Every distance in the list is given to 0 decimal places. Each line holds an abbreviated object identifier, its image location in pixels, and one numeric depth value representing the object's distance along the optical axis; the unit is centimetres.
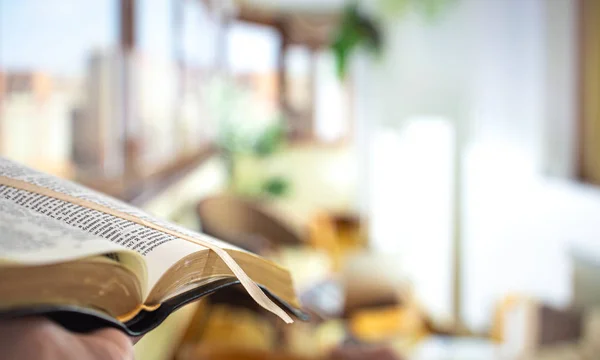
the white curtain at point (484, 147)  210
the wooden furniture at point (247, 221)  350
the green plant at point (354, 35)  496
